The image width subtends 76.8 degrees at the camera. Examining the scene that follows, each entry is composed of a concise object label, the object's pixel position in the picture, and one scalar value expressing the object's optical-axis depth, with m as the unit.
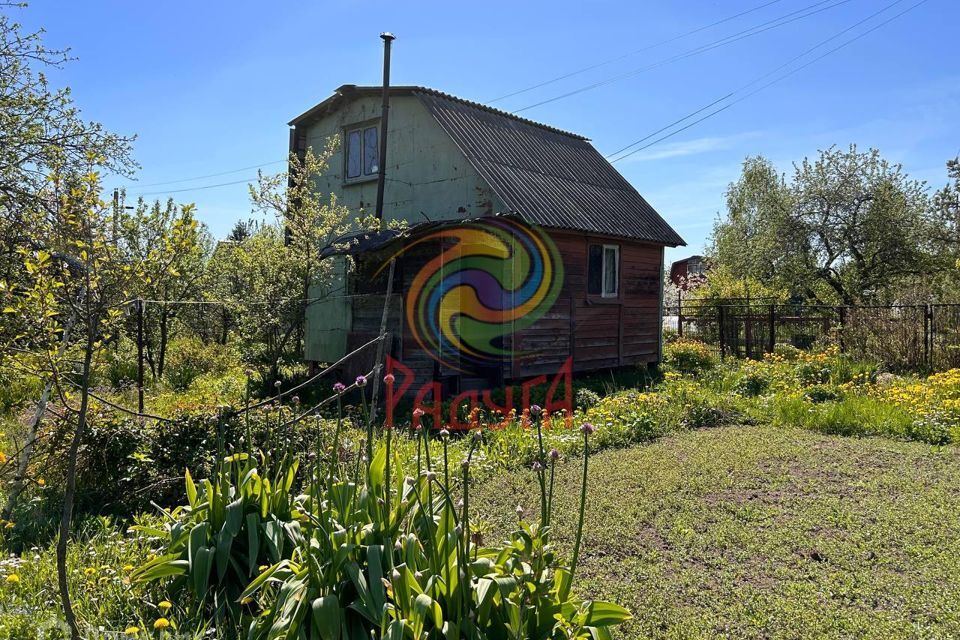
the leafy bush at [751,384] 10.48
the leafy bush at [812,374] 10.97
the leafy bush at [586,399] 9.31
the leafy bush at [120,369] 10.88
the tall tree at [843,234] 23.69
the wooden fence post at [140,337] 8.52
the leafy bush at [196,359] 12.41
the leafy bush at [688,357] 15.02
